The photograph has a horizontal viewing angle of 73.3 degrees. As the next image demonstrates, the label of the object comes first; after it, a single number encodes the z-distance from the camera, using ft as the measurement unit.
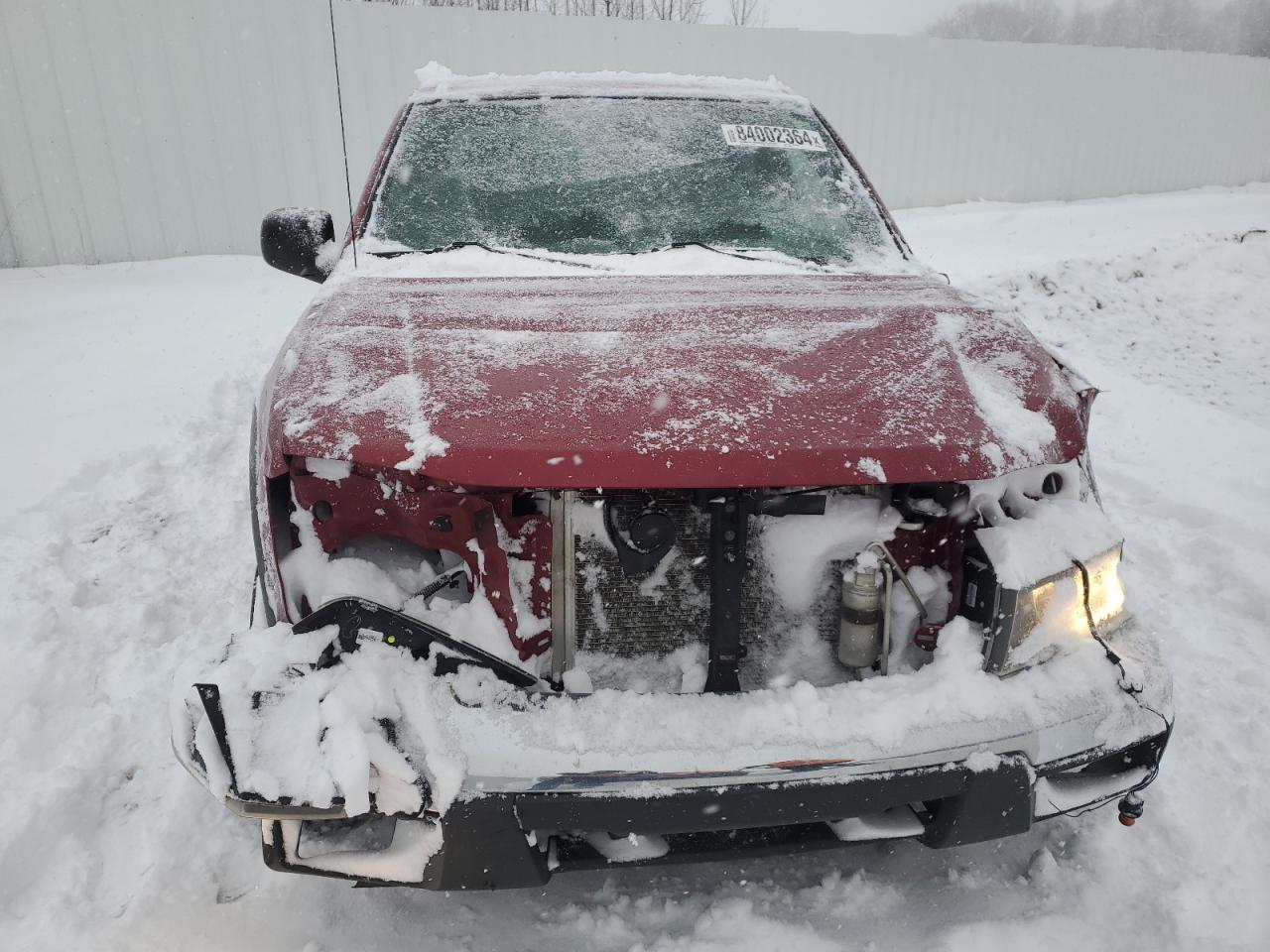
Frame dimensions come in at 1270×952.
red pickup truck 4.96
